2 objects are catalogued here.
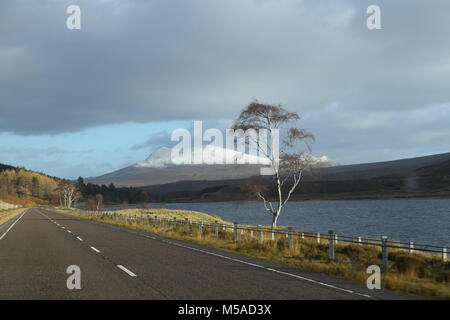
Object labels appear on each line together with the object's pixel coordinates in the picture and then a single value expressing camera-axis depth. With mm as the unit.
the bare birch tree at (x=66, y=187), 155375
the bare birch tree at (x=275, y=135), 34438
